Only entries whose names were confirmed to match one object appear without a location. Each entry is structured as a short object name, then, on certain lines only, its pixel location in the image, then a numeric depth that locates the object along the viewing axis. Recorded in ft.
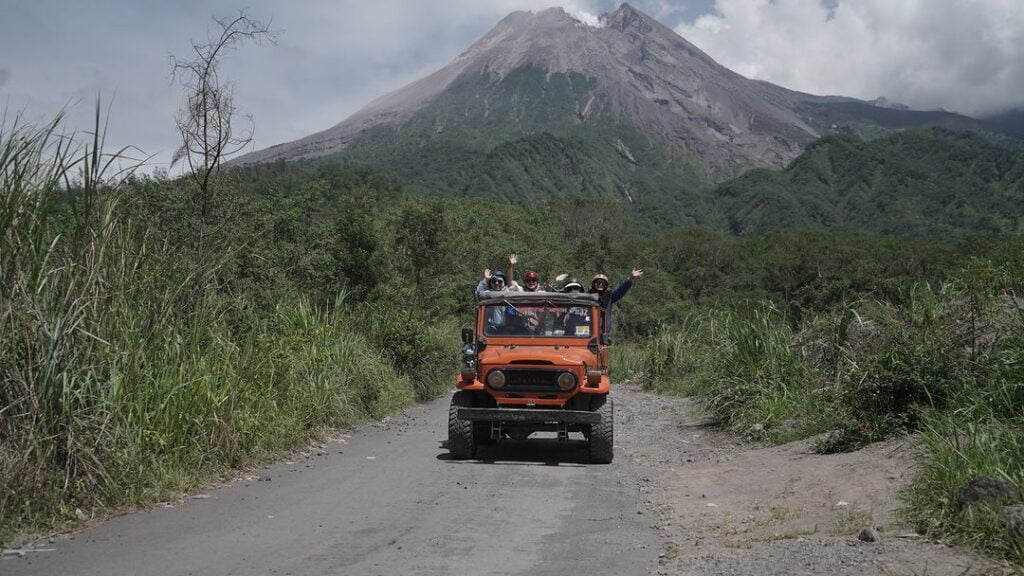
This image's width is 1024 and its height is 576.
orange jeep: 32.83
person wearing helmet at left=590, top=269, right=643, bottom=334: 37.01
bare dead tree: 34.55
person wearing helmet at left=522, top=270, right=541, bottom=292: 39.24
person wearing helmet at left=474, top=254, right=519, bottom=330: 36.17
